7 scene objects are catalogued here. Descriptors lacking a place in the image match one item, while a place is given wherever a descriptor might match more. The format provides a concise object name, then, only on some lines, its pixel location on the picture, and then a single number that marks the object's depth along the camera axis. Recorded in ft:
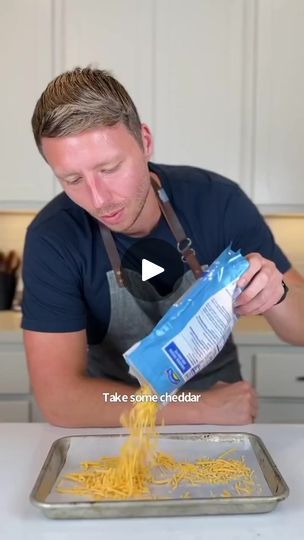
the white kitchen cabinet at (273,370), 7.48
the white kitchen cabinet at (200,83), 7.83
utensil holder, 8.58
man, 3.75
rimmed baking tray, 2.73
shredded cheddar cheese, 2.99
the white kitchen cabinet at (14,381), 7.52
